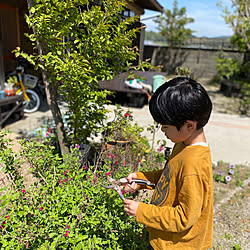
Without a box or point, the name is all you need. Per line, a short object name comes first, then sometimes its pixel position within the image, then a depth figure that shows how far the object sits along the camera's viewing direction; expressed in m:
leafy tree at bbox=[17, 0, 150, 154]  2.57
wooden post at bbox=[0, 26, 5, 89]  5.93
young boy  1.12
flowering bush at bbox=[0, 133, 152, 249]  1.51
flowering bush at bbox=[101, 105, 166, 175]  3.29
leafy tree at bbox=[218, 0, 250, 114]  9.28
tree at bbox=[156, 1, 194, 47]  22.14
